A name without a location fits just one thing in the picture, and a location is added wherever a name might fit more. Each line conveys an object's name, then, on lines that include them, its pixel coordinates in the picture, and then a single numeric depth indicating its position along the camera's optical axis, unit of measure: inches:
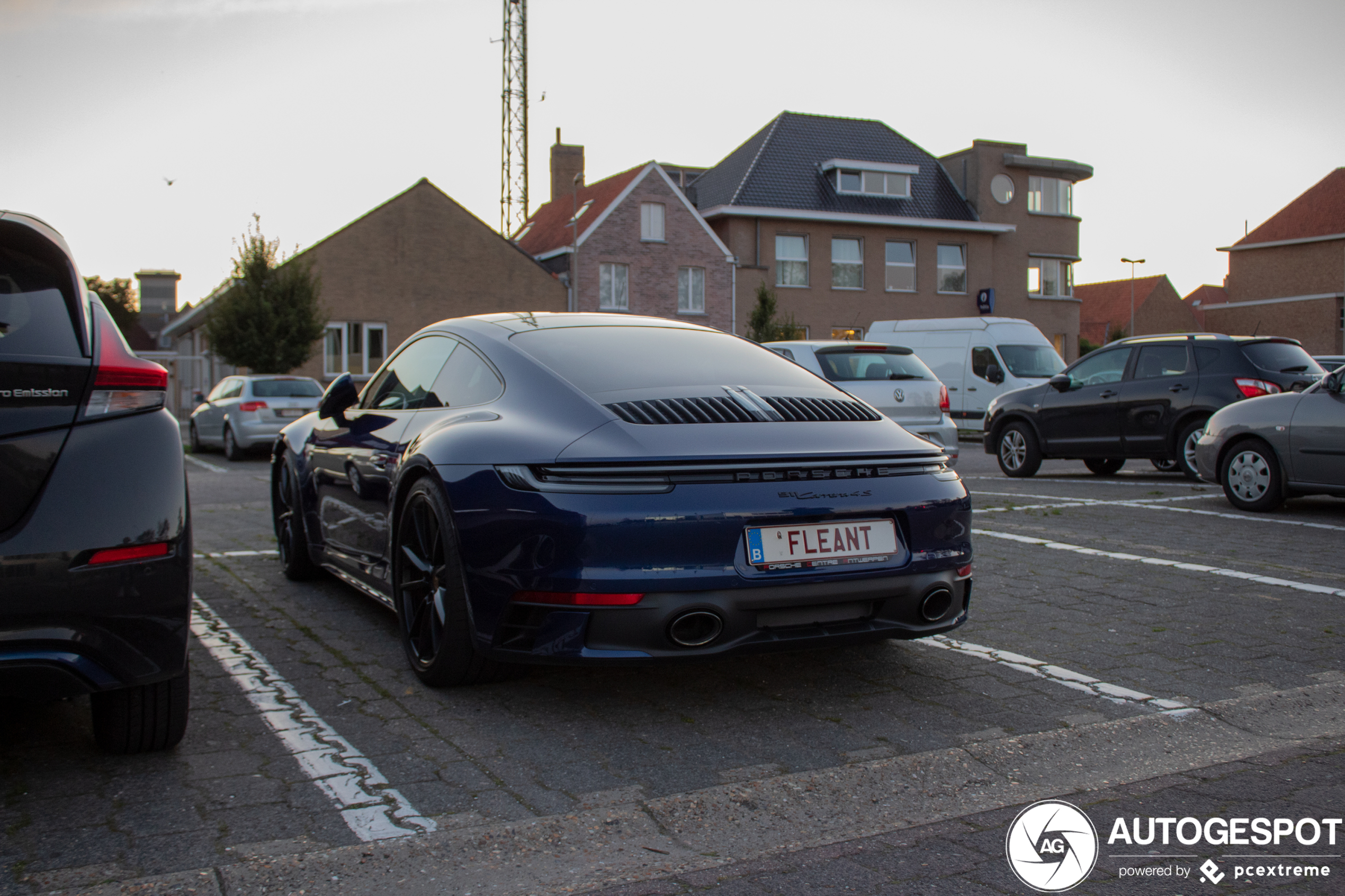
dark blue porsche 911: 138.9
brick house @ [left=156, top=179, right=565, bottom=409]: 1487.5
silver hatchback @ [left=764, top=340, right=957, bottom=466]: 480.4
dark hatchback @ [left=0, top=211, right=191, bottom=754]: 116.4
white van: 889.5
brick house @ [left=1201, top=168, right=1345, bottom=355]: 2338.8
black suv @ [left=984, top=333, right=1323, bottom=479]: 476.4
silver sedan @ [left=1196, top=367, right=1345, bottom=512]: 355.3
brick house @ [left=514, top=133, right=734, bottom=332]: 1590.8
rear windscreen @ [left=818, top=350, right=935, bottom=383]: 489.7
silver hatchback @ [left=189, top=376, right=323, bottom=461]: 780.6
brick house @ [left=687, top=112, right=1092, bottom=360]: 1680.6
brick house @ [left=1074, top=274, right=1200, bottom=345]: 3174.2
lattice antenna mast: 1918.1
